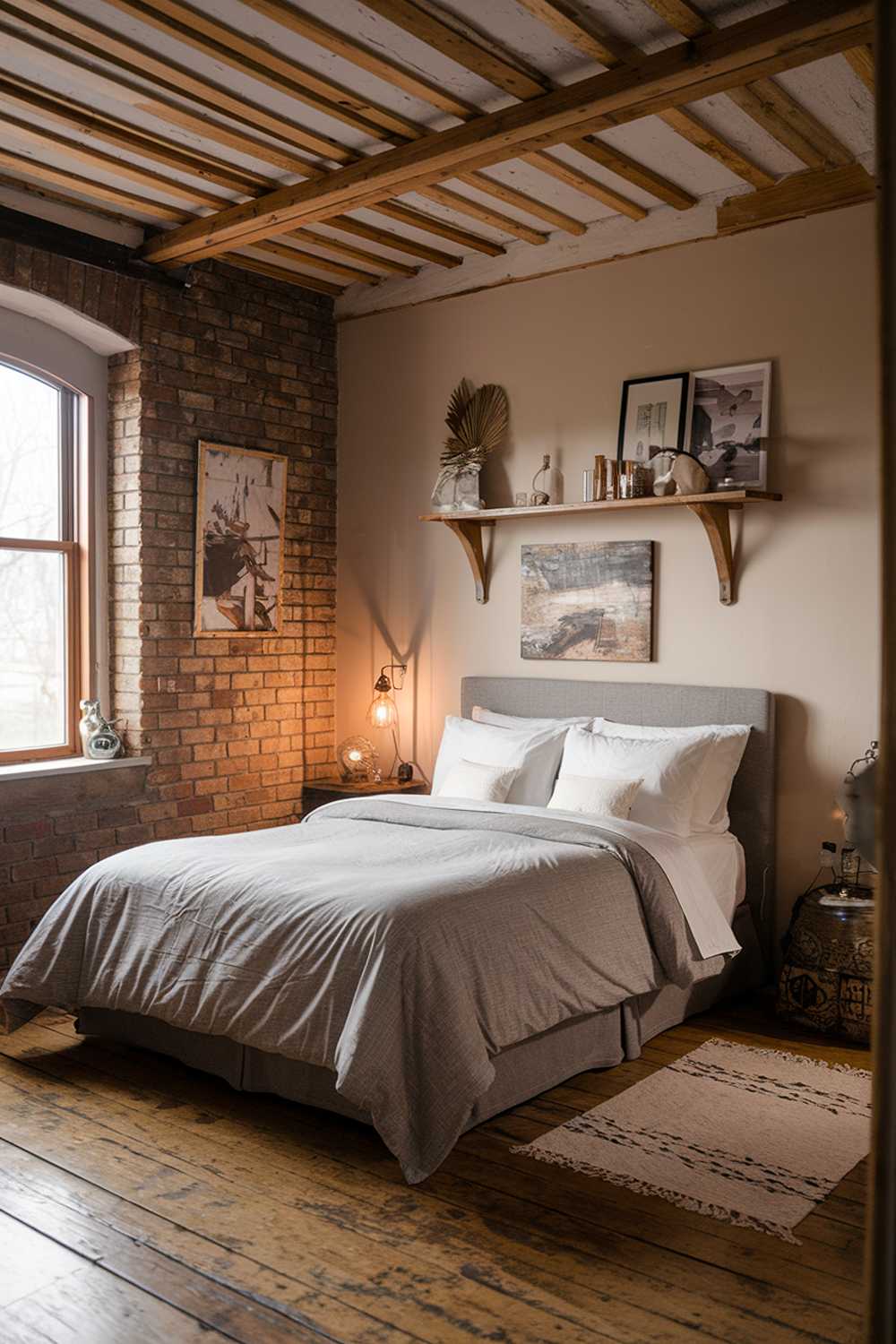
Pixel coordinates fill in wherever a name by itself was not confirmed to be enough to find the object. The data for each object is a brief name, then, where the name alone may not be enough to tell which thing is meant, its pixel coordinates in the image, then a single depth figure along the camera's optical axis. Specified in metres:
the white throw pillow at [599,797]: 4.23
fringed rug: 2.89
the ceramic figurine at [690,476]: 4.47
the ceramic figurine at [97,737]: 4.89
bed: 2.96
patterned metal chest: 4.02
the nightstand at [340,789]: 5.39
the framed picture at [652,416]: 4.72
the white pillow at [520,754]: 4.64
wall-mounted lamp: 5.56
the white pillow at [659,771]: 4.24
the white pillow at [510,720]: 4.89
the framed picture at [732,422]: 4.50
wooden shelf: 4.37
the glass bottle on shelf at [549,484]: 5.07
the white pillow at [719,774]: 4.36
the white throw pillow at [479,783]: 4.59
